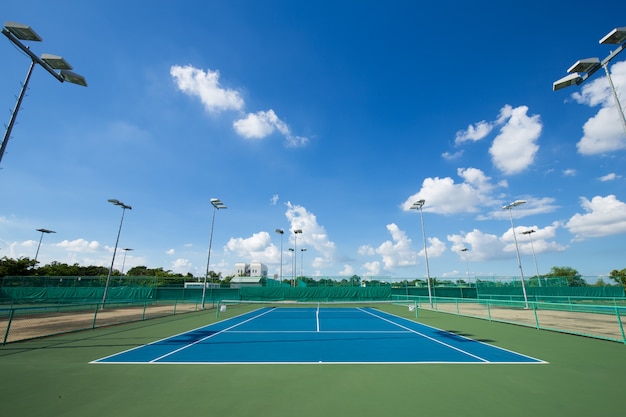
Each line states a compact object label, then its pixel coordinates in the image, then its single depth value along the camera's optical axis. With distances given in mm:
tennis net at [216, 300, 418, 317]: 26322
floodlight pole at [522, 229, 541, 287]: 39250
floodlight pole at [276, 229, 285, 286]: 46606
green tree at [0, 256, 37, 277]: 41847
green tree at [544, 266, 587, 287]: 41088
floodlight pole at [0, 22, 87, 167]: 7895
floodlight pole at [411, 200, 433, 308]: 27516
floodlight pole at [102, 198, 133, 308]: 25912
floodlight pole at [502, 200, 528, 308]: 25791
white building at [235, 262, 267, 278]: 143500
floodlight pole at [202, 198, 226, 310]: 26734
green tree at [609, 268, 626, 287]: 47719
